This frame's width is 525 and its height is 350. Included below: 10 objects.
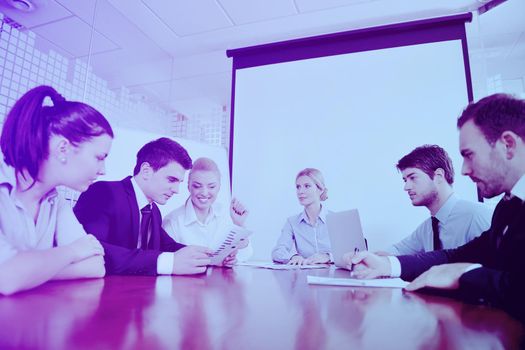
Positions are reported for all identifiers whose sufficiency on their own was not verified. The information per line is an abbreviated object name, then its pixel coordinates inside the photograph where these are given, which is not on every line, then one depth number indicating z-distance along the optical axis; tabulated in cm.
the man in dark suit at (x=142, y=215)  90
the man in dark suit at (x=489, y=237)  60
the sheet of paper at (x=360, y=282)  81
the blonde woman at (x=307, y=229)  207
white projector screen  227
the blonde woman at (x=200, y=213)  139
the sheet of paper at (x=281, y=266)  130
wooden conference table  33
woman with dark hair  62
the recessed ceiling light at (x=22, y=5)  200
